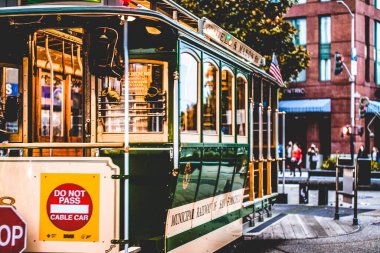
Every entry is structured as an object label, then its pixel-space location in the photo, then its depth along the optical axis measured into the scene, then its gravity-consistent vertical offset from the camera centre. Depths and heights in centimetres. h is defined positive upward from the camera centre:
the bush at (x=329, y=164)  3238 -183
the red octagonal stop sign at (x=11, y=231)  633 -102
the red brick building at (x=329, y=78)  4272 +343
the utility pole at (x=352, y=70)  3708 +351
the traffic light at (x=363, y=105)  3394 +123
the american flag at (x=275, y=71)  1336 +120
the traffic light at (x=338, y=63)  3384 +345
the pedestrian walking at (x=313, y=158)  3638 -167
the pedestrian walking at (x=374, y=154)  3989 -160
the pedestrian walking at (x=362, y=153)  3297 -130
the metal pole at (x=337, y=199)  1440 -160
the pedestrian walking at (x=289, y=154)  3575 -144
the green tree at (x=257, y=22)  2145 +364
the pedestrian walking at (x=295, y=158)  3222 -152
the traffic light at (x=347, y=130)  3588 -8
